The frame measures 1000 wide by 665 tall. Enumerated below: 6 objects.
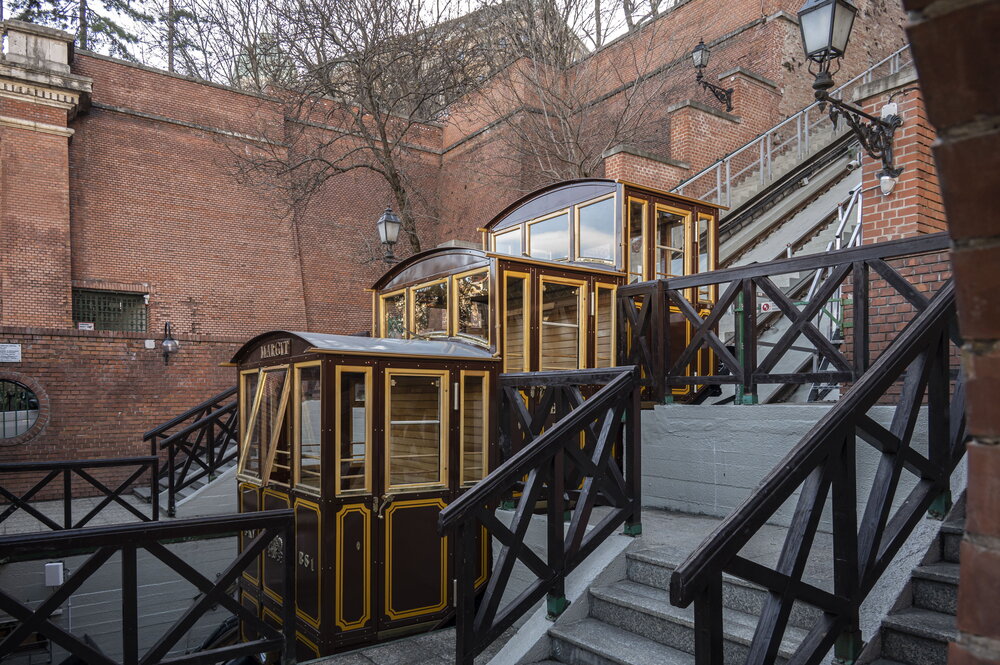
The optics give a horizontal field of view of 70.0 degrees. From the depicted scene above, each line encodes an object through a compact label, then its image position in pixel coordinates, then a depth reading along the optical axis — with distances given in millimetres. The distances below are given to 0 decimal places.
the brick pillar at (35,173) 15922
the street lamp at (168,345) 16484
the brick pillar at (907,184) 6691
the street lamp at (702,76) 16750
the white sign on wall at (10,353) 14206
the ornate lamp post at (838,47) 6742
